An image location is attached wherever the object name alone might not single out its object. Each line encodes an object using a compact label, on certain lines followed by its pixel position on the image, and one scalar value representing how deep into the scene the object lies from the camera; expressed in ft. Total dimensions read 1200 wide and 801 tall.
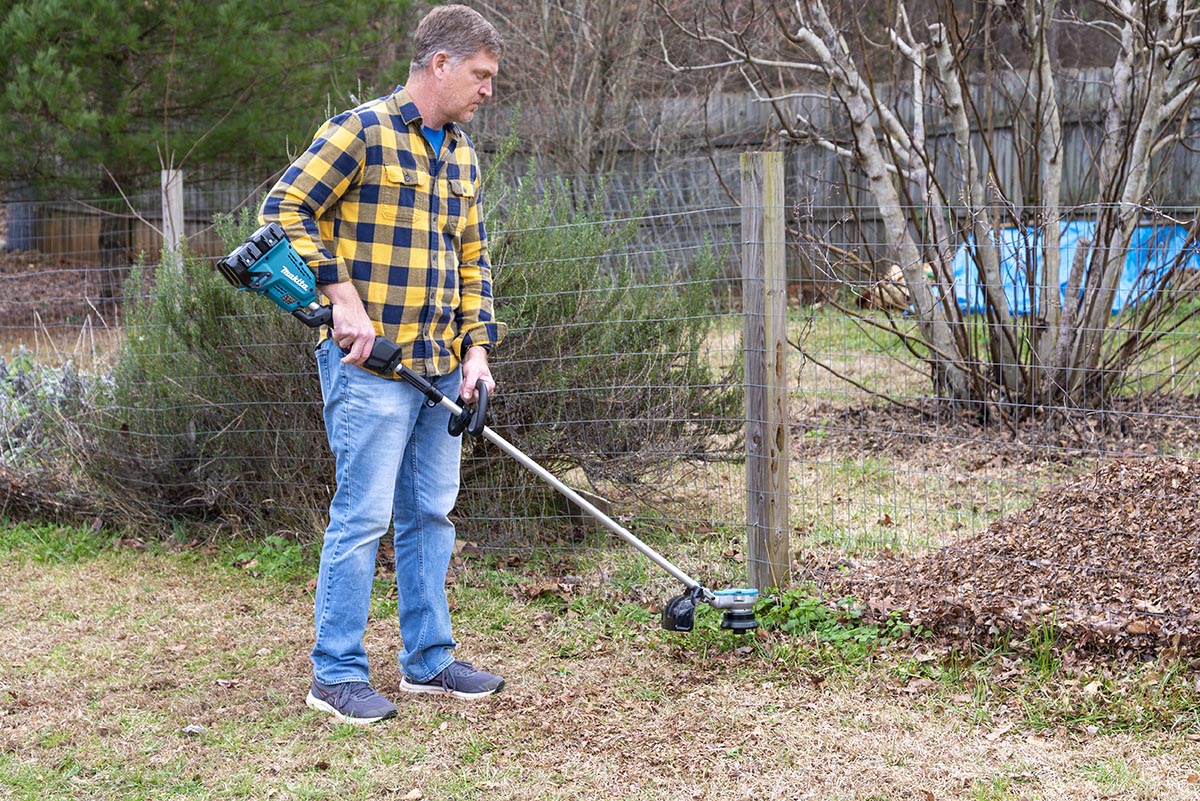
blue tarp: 18.02
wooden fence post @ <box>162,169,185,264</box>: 20.80
